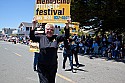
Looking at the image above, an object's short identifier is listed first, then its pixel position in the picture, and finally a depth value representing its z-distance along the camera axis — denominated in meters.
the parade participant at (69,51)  6.85
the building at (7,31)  80.27
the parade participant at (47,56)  3.20
